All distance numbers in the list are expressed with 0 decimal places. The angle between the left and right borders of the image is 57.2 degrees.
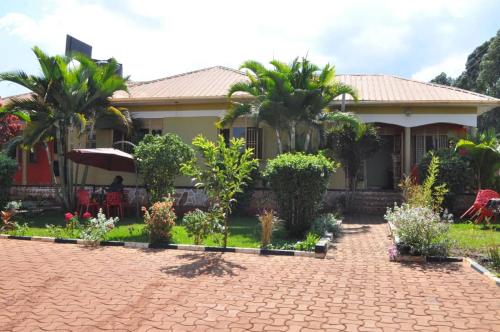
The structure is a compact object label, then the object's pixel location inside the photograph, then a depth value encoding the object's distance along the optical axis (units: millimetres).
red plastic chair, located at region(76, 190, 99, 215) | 13523
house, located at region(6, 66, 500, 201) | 15805
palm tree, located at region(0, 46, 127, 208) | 13820
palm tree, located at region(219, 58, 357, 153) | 13562
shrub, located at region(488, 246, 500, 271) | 6910
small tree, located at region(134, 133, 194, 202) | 11867
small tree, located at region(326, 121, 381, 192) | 14539
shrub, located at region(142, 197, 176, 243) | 9211
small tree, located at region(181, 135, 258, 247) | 8752
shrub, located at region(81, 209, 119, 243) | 9367
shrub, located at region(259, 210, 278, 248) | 8742
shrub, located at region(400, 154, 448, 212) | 9930
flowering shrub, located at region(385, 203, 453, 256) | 7746
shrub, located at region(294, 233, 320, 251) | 8531
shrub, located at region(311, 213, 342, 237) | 9931
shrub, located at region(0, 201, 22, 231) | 11242
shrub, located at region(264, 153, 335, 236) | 9828
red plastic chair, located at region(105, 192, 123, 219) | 13867
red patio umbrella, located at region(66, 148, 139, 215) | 13245
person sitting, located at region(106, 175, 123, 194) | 14434
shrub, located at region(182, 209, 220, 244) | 9055
